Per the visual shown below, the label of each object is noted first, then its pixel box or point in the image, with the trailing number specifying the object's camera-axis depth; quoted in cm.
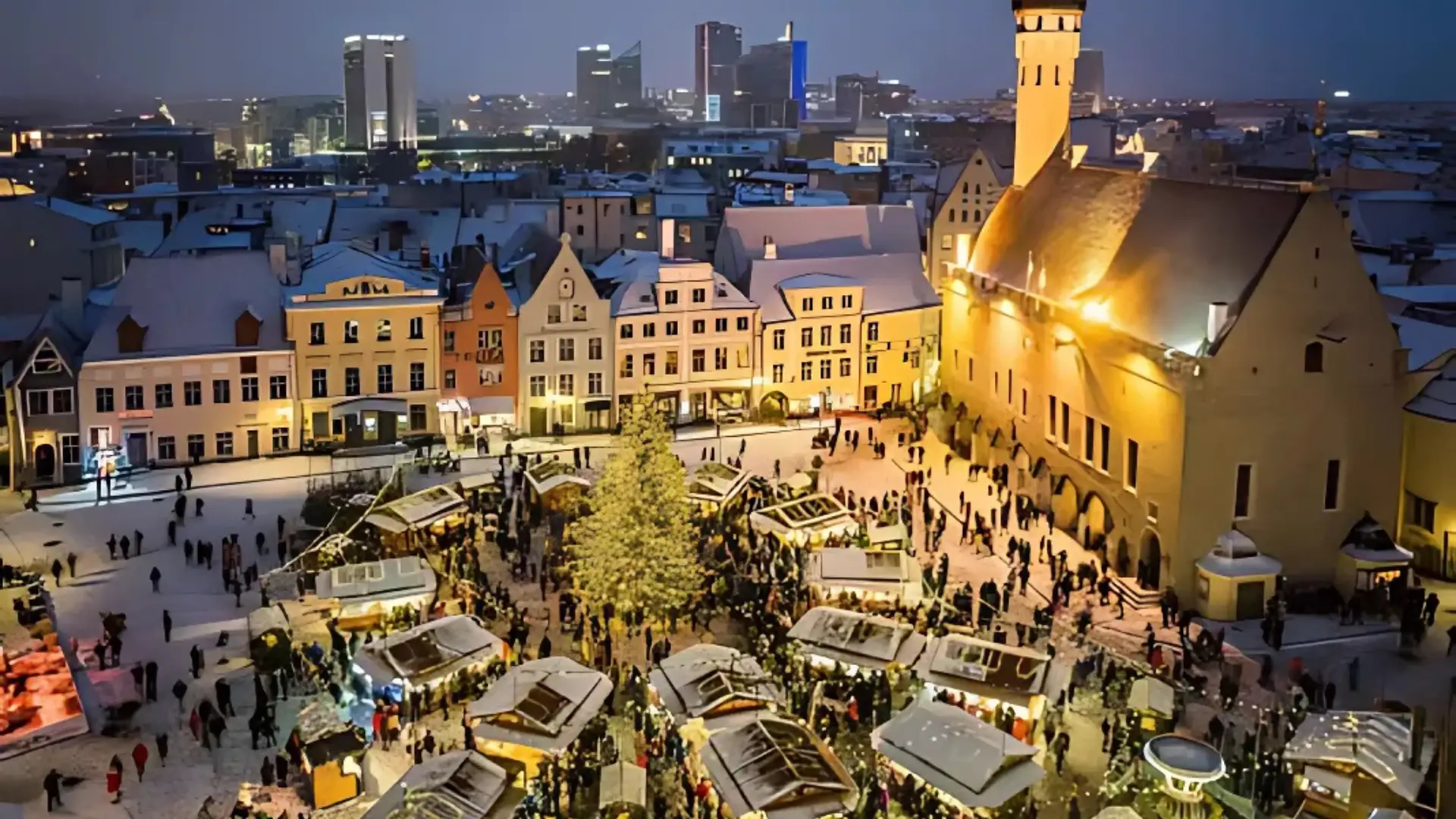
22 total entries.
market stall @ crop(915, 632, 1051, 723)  3297
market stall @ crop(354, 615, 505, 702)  3391
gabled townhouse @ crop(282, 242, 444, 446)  5959
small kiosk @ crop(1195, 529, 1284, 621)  4184
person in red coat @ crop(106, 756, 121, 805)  3048
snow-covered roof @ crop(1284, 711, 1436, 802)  2808
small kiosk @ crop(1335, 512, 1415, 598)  4306
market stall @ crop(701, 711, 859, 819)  2775
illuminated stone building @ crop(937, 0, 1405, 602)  4309
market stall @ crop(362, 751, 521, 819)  2755
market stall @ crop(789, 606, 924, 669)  3494
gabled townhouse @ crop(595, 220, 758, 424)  6394
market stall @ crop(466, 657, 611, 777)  3086
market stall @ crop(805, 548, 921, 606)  4003
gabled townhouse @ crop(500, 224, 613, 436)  6238
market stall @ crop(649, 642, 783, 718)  3180
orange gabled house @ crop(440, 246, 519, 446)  6159
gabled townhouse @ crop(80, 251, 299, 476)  5638
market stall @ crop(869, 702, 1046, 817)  2834
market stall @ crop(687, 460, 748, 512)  4869
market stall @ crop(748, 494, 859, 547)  4519
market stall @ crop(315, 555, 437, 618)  3897
